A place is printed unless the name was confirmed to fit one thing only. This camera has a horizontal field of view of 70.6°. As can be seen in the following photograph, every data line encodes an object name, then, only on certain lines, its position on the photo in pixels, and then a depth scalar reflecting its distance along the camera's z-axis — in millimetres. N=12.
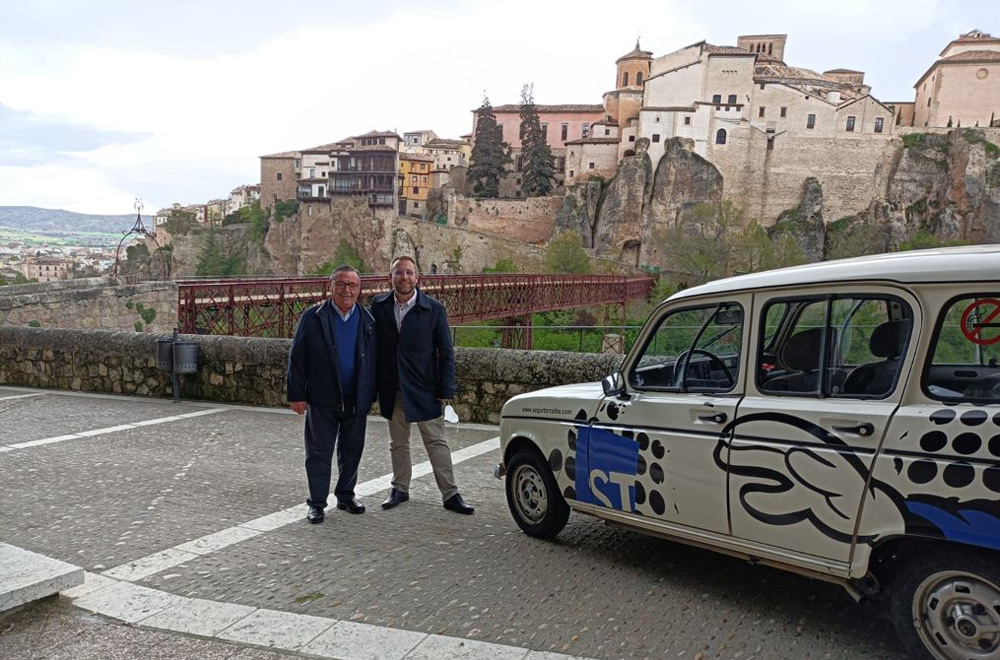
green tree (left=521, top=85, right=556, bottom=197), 76688
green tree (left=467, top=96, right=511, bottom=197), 79250
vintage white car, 2619
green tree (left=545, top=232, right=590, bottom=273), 58156
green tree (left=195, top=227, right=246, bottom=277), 85438
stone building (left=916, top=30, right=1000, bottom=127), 68375
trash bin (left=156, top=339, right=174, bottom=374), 9417
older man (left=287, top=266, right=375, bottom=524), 4867
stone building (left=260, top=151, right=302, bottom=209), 91250
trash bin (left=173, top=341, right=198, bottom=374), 9391
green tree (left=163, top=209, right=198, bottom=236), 86775
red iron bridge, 18453
